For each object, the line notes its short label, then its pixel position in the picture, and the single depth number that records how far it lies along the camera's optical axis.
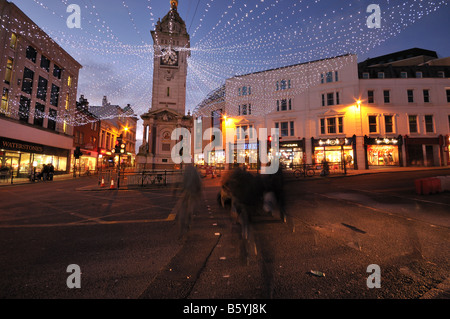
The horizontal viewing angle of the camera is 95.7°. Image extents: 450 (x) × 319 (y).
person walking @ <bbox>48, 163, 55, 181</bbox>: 20.66
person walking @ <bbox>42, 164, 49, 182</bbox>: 20.34
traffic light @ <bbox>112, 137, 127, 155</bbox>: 13.62
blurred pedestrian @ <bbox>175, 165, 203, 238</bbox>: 4.44
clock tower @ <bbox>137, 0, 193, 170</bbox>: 25.52
